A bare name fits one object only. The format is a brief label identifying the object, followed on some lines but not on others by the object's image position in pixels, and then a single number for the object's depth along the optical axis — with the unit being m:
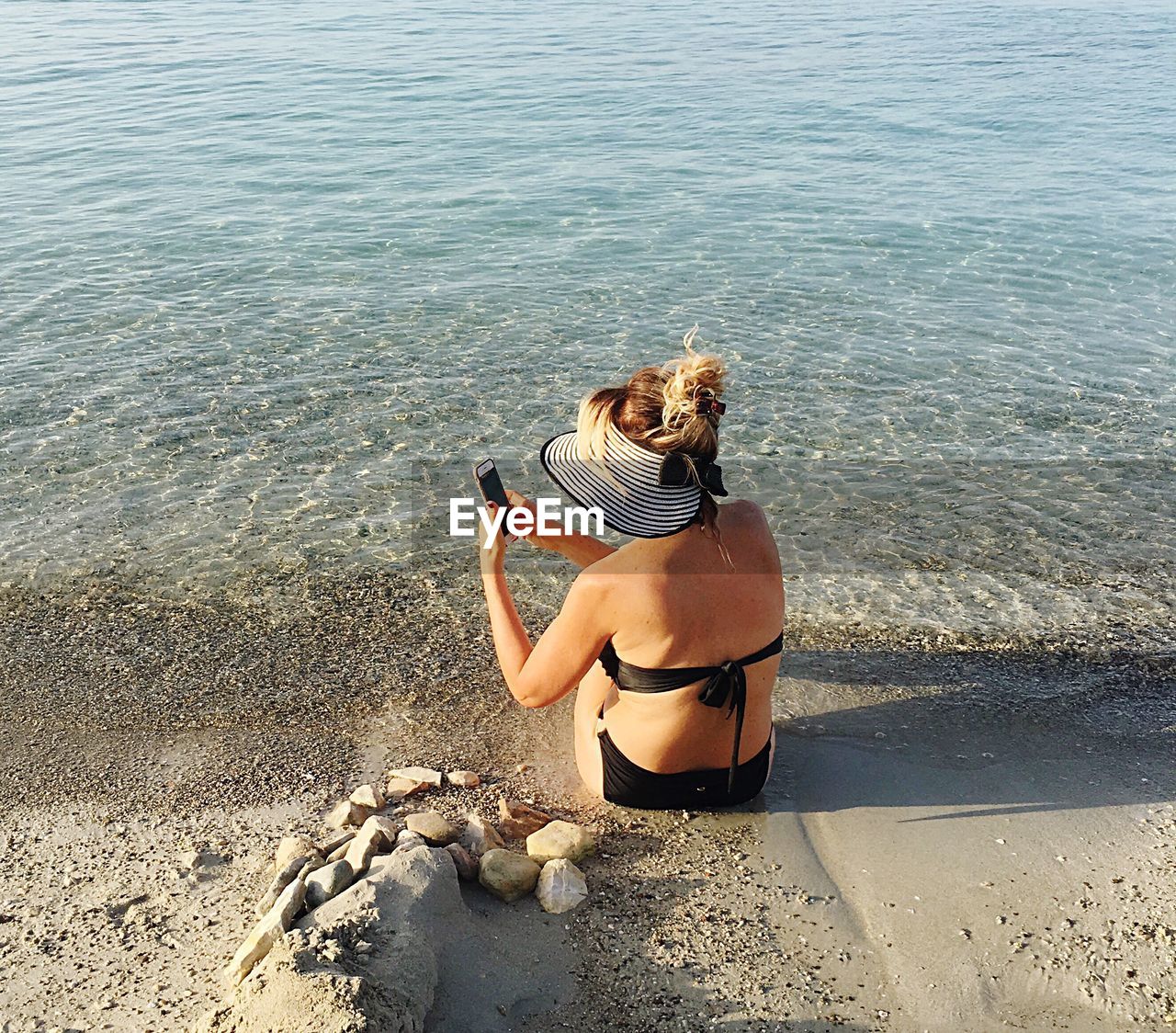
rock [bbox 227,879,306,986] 3.18
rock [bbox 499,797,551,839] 3.99
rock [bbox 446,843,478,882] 3.65
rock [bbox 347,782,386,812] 4.08
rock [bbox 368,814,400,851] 3.70
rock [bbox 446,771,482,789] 4.37
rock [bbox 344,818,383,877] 3.55
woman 3.47
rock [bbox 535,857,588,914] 3.58
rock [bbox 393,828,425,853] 3.64
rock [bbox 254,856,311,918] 3.50
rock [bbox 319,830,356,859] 3.78
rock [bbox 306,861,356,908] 3.40
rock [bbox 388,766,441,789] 4.32
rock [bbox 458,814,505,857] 3.79
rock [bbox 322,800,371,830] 4.02
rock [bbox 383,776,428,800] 4.26
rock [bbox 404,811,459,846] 3.77
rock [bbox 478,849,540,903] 3.59
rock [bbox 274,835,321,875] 3.71
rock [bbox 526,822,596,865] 3.79
